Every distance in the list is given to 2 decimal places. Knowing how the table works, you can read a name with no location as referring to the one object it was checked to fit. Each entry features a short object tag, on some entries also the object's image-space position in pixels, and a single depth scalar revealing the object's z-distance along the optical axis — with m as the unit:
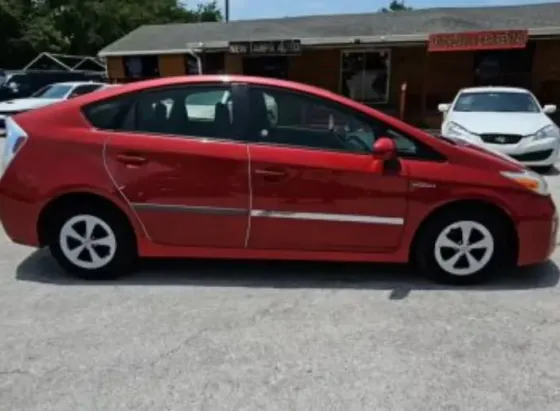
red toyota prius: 4.22
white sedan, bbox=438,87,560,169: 9.26
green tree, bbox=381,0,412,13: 72.99
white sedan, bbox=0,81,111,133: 15.46
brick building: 17.69
